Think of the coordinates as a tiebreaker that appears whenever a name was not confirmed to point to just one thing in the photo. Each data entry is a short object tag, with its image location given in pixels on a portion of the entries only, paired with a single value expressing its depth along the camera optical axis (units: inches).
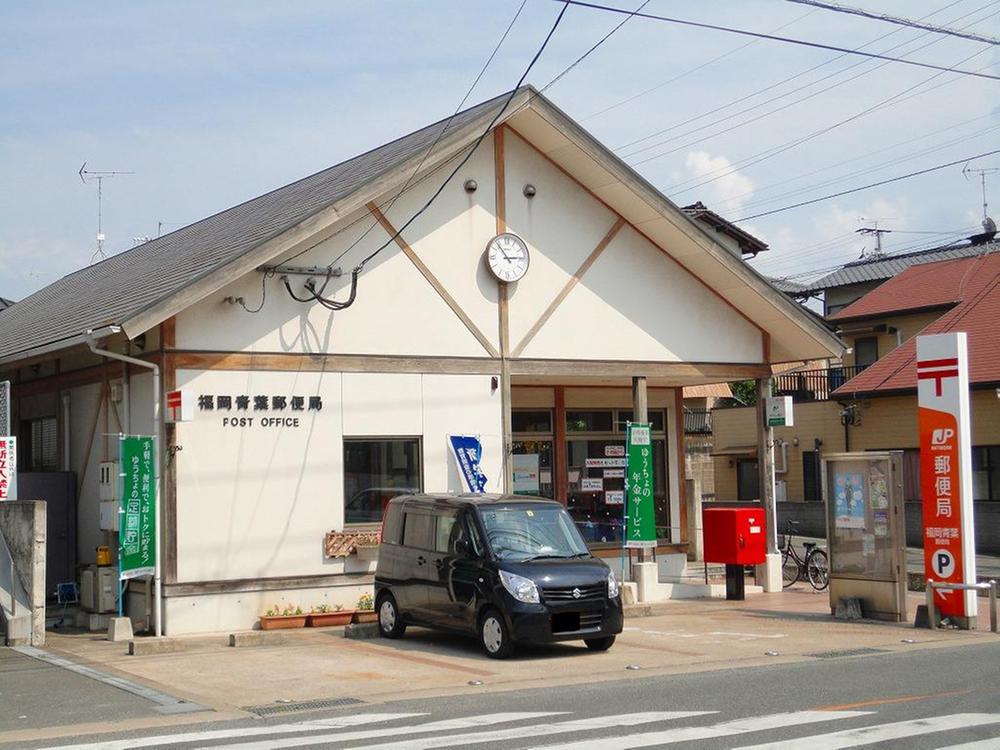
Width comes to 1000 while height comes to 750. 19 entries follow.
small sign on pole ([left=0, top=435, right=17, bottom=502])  646.5
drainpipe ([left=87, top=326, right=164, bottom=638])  609.0
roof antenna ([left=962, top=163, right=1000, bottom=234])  1747.0
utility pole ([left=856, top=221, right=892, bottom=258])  2094.7
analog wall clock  722.8
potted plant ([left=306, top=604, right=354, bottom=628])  645.3
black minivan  530.6
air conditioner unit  661.3
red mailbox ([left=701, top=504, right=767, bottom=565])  758.5
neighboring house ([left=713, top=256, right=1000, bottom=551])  1280.8
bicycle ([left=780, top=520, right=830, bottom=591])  837.2
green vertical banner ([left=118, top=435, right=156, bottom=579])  606.5
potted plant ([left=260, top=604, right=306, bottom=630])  631.2
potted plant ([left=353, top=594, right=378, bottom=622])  652.1
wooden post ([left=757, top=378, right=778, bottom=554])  816.9
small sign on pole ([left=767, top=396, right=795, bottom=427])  802.2
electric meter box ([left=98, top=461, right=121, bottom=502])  658.8
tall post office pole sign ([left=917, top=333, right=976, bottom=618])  619.5
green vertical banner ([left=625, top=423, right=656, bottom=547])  744.3
